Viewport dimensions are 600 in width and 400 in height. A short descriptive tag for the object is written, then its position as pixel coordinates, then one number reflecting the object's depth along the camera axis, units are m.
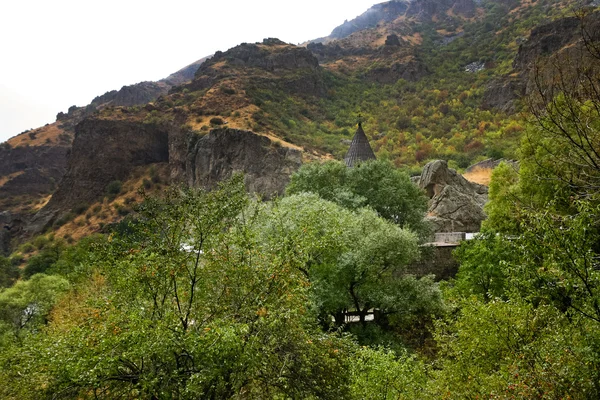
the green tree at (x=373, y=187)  23.80
